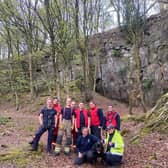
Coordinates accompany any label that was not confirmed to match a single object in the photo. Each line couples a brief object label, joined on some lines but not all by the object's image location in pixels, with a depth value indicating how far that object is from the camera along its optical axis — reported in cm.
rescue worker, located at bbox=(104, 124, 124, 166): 524
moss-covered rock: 652
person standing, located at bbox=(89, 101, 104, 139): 623
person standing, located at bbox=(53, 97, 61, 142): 623
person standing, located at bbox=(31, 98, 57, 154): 611
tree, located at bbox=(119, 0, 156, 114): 1451
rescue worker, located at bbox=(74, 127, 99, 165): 561
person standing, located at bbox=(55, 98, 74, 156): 618
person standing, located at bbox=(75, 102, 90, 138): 607
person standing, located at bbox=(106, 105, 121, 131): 629
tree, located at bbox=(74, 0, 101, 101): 1227
